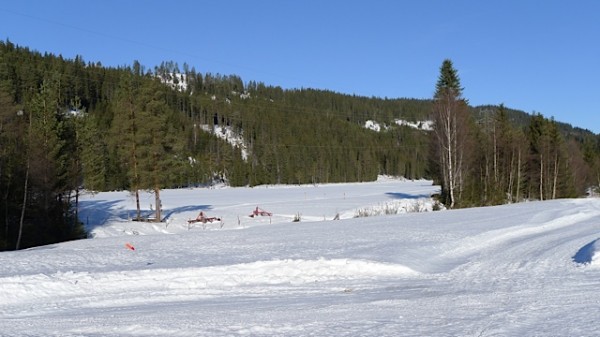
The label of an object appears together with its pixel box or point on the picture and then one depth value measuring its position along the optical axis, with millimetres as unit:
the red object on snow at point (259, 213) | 36400
